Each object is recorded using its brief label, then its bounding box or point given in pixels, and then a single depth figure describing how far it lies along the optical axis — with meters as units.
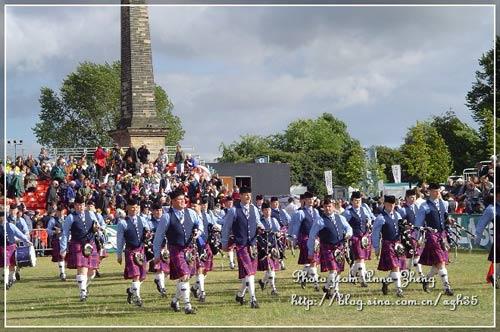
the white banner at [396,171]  45.24
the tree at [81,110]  65.12
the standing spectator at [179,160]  40.21
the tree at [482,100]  41.26
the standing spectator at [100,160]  38.68
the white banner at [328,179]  44.71
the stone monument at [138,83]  47.44
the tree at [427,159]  45.81
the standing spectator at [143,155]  40.16
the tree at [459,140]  50.56
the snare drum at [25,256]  26.25
